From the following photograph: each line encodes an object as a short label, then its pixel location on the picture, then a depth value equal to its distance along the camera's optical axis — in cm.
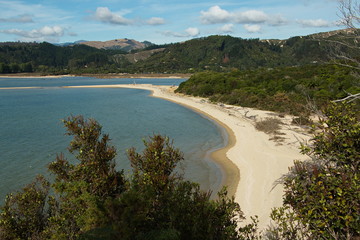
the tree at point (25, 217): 748
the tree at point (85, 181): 659
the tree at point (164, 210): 562
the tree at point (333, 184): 543
